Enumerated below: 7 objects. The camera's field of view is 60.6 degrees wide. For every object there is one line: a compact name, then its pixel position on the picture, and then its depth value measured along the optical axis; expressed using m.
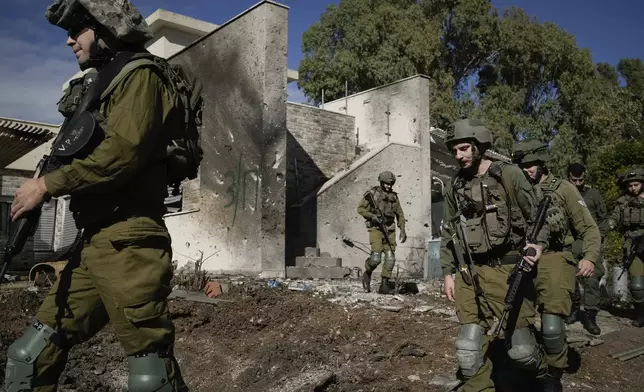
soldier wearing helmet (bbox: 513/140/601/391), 4.07
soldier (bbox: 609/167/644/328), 6.77
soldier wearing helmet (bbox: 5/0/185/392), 2.17
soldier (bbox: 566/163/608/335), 6.36
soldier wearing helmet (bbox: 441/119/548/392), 3.65
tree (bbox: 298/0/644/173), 22.70
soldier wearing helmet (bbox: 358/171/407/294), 8.60
